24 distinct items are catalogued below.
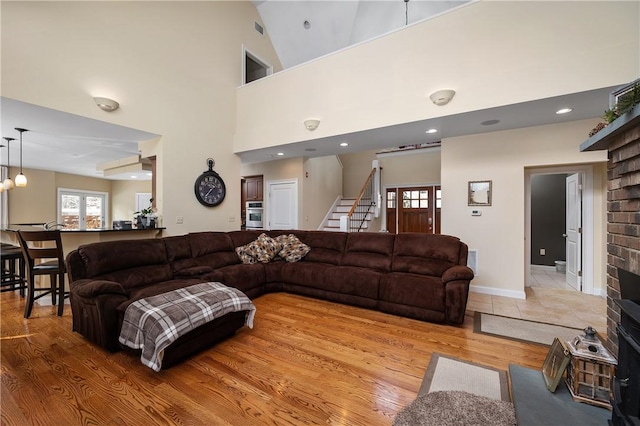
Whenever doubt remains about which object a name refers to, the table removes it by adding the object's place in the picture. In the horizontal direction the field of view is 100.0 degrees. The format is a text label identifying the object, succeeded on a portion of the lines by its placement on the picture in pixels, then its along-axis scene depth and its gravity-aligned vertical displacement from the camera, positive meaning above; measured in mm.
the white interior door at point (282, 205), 6555 +229
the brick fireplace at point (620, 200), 1514 +89
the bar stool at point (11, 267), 3641 -806
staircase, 7362 -32
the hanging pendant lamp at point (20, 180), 5329 +655
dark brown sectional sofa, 2467 -767
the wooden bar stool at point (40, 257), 3080 -517
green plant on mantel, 1443 +618
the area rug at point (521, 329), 2703 -1241
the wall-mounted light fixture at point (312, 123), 4312 +1460
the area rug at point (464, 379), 1876 -1235
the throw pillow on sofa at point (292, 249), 4487 -596
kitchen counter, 3602 -312
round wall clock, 4750 +472
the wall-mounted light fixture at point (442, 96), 3242 +1440
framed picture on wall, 4176 +337
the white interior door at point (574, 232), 4336 -303
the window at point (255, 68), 5911 +3447
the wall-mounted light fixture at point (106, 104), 3516 +1461
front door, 7473 +146
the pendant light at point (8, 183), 5402 +614
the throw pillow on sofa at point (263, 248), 4402 -582
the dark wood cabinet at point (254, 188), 7238 +699
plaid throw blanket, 2033 -853
